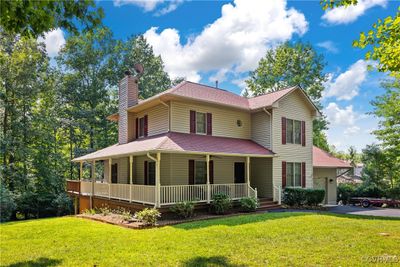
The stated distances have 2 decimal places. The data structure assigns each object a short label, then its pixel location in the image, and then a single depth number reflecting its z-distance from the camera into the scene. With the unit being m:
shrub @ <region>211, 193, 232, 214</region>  13.12
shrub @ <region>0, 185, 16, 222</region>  19.42
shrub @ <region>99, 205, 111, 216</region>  13.85
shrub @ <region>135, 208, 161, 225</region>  10.98
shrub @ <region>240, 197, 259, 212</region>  14.03
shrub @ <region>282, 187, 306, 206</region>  16.55
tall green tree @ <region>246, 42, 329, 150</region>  31.88
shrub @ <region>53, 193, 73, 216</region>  23.64
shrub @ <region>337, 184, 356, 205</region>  24.42
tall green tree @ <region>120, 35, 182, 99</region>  33.94
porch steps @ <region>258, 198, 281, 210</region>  15.31
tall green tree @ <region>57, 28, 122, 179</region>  30.09
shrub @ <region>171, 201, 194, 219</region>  12.16
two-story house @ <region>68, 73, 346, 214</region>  13.93
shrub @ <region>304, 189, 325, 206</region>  16.55
